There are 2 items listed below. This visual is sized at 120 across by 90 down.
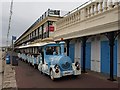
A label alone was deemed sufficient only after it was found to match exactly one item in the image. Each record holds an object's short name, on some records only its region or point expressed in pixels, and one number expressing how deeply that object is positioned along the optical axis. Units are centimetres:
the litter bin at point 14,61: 2328
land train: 1166
